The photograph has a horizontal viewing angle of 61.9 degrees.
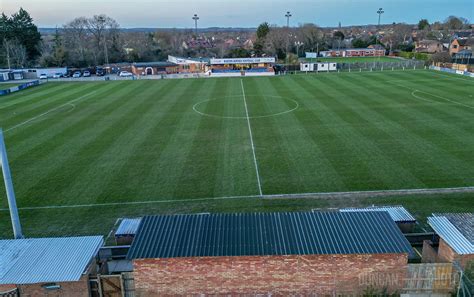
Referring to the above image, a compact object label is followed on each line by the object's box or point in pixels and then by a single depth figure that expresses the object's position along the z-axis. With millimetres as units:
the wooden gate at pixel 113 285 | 11125
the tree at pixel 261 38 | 104488
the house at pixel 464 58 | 77312
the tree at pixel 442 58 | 74875
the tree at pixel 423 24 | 166162
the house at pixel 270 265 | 10766
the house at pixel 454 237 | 11047
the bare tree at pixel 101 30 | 109938
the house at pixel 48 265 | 10734
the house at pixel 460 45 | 98125
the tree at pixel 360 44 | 131300
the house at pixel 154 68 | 80188
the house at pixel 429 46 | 111412
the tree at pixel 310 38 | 119794
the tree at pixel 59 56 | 89625
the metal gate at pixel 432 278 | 10867
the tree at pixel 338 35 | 143325
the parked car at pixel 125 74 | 76188
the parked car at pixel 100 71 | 80812
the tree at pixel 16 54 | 86000
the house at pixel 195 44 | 139162
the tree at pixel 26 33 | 89438
